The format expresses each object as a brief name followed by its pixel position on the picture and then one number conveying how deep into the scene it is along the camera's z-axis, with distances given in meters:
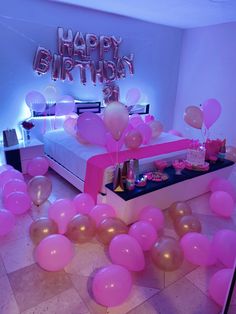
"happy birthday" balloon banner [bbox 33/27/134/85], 3.67
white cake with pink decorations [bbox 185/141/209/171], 2.83
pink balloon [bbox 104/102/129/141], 2.49
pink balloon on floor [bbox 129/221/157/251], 1.92
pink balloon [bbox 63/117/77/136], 3.44
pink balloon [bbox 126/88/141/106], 4.51
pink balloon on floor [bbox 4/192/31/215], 2.37
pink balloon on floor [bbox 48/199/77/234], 2.14
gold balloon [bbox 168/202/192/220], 2.31
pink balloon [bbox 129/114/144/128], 3.66
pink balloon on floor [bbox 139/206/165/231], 2.16
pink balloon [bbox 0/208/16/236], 2.06
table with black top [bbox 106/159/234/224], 2.28
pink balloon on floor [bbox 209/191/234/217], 2.49
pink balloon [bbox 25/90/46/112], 3.52
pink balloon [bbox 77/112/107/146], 2.73
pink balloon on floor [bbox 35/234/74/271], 1.71
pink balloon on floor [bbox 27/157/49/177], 3.27
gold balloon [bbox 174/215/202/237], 2.11
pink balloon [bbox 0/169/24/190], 2.81
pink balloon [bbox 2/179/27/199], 2.56
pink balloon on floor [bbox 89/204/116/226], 2.17
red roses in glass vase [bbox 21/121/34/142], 3.44
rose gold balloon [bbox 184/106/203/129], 3.29
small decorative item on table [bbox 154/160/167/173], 2.69
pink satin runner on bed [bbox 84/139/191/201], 2.52
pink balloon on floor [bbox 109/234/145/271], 1.72
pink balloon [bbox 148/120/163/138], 3.48
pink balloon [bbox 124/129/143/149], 2.92
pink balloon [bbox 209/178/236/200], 2.83
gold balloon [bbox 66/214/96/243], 2.01
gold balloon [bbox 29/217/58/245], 1.98
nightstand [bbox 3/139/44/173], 3.26
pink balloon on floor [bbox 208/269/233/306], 1.51
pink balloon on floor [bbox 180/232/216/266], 1.82
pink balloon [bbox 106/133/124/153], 2.90
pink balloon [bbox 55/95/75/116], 3.69
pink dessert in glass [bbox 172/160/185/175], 2.69
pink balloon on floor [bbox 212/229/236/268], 1.77
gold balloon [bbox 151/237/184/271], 1.73
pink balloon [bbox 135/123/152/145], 3.20
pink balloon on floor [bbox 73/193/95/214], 2.32
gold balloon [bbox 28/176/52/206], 2.44
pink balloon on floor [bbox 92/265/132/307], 1.47
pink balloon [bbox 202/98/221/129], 3.24
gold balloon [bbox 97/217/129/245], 1.97
